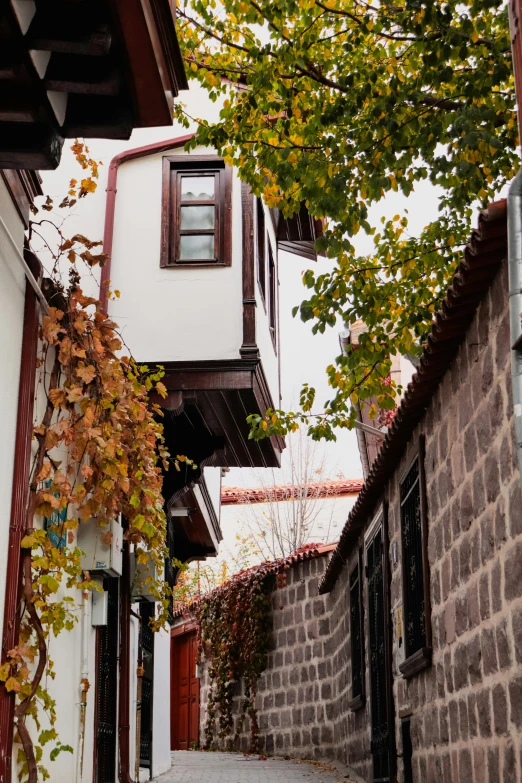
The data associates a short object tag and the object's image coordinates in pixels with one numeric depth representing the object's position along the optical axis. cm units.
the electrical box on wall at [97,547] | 699
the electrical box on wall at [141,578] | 900
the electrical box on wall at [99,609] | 730
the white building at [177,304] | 891
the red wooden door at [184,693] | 1948
